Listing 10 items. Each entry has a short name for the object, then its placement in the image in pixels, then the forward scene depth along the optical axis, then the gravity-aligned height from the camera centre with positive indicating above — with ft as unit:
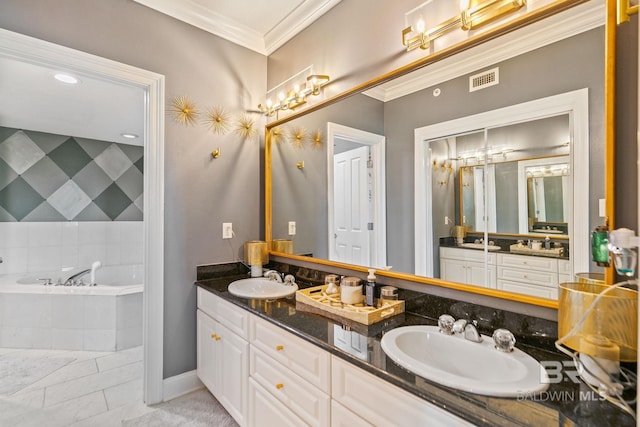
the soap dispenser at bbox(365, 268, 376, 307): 4.84 -1.21
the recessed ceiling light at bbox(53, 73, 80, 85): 7.93 +3.62
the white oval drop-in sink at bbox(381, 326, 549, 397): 2.72 -1.55
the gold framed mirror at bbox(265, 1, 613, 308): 3.59 +1.83
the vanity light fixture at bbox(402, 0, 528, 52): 3.99 +2.71
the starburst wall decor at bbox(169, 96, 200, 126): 6.97 +2.40
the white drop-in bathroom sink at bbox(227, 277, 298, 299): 5.88 -1.54
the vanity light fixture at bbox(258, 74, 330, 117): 6.70 +2.79
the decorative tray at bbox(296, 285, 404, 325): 4.42 -1.45
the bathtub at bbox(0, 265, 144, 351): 9.61 -3.20
